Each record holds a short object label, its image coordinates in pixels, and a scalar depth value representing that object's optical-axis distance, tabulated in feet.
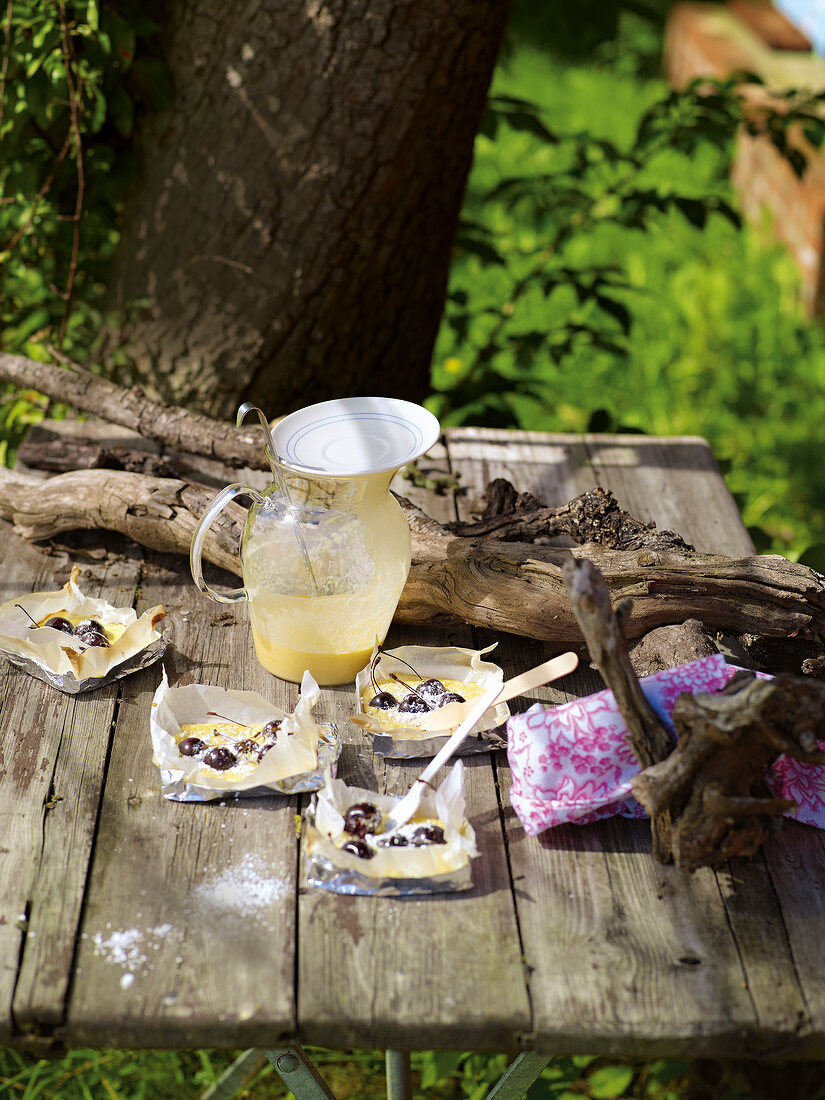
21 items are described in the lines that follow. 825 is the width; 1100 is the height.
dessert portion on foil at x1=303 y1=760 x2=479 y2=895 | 4.39
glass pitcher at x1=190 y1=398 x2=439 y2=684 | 5.20
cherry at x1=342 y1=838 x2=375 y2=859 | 4.46
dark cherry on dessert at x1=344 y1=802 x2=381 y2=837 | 4.57
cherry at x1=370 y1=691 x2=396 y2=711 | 5.35
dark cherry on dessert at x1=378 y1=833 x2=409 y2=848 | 4.51
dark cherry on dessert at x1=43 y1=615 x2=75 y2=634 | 5.84
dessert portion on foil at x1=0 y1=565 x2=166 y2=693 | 5.53
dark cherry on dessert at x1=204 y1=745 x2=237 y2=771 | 4.93
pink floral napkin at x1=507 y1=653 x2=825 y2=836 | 4.66
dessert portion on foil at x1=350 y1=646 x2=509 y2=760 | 5.14
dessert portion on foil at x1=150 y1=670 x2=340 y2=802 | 4.82
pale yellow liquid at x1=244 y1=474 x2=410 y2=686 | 5.31
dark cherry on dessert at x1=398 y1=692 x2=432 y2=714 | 5.29
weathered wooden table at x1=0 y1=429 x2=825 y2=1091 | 3.98
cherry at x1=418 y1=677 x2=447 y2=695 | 5.35
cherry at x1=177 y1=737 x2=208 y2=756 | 5.01
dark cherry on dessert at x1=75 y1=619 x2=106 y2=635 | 5.81
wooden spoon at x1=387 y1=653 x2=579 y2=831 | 4.62
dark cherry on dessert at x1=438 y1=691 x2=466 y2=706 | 5.28
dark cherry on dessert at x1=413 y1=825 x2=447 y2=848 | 4.52
